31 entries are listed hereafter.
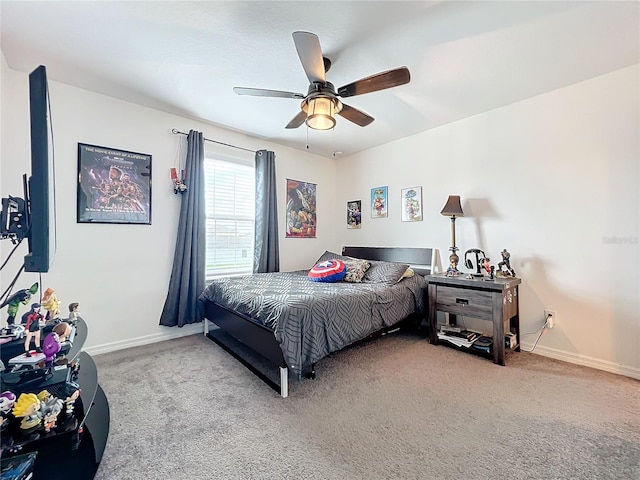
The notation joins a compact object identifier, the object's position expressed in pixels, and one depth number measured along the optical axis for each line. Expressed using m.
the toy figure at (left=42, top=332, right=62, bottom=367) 1.13
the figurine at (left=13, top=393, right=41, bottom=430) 0.95
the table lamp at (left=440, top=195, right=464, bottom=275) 2.90
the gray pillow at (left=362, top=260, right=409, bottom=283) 3.03
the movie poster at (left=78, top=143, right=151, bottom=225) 2.60
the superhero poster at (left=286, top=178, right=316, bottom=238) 4.16
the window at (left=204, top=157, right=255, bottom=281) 3.46
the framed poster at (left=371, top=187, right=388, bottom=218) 4.00
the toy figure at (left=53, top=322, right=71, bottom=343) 1.26
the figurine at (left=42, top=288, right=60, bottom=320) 1.47
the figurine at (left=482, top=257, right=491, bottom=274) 2.74
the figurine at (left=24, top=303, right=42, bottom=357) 1.19
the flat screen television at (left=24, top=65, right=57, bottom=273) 1.16
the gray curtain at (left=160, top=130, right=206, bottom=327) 3.02
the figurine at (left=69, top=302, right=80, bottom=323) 1.60
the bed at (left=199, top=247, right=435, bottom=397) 1.96
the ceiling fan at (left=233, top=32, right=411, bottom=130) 1.63
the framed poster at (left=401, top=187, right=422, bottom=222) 3.60
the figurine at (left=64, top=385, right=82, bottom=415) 1.06
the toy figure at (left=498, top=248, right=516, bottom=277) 2.70
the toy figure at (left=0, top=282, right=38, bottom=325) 1.25
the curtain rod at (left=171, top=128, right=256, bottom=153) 3.12
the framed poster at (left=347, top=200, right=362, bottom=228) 4.35
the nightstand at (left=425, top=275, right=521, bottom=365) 2.41
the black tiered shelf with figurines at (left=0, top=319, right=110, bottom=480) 0.95
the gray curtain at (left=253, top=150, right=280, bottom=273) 3.70
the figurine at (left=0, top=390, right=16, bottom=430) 0.93
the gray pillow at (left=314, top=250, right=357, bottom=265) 3.65
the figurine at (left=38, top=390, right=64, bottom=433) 0.98
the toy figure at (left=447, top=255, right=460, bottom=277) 2.81
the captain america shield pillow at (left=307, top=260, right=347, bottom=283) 3.11
